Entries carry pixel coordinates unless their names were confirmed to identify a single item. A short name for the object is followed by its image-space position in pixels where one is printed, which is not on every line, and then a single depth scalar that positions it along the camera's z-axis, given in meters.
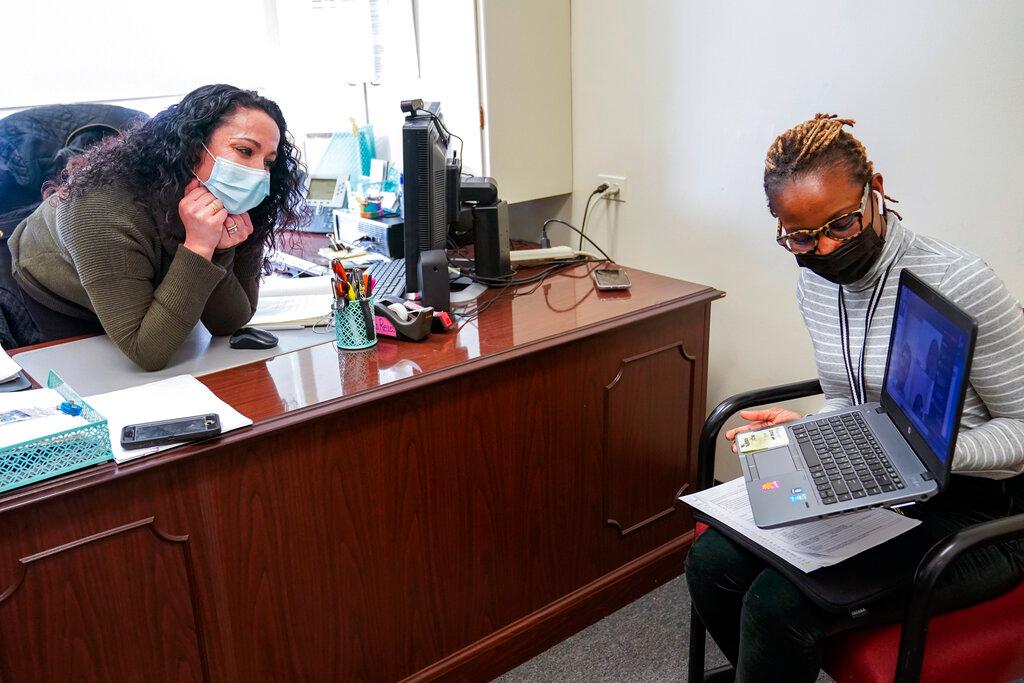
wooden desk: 1.18
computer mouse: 1.57
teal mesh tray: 1.06
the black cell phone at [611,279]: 1.86
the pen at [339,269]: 1.48
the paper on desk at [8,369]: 1.38
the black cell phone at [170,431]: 1.16
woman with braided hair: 1.15
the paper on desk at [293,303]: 1.71
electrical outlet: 2.30
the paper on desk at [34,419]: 1.08
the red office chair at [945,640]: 1.05
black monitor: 1.67
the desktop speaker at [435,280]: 1.67
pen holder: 1.52
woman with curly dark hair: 1.42
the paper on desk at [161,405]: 1.24
